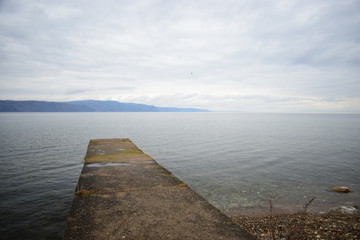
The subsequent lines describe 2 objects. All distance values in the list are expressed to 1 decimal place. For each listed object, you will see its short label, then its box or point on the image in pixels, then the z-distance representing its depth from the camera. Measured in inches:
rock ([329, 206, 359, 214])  394.7
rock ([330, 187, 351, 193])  511.8
